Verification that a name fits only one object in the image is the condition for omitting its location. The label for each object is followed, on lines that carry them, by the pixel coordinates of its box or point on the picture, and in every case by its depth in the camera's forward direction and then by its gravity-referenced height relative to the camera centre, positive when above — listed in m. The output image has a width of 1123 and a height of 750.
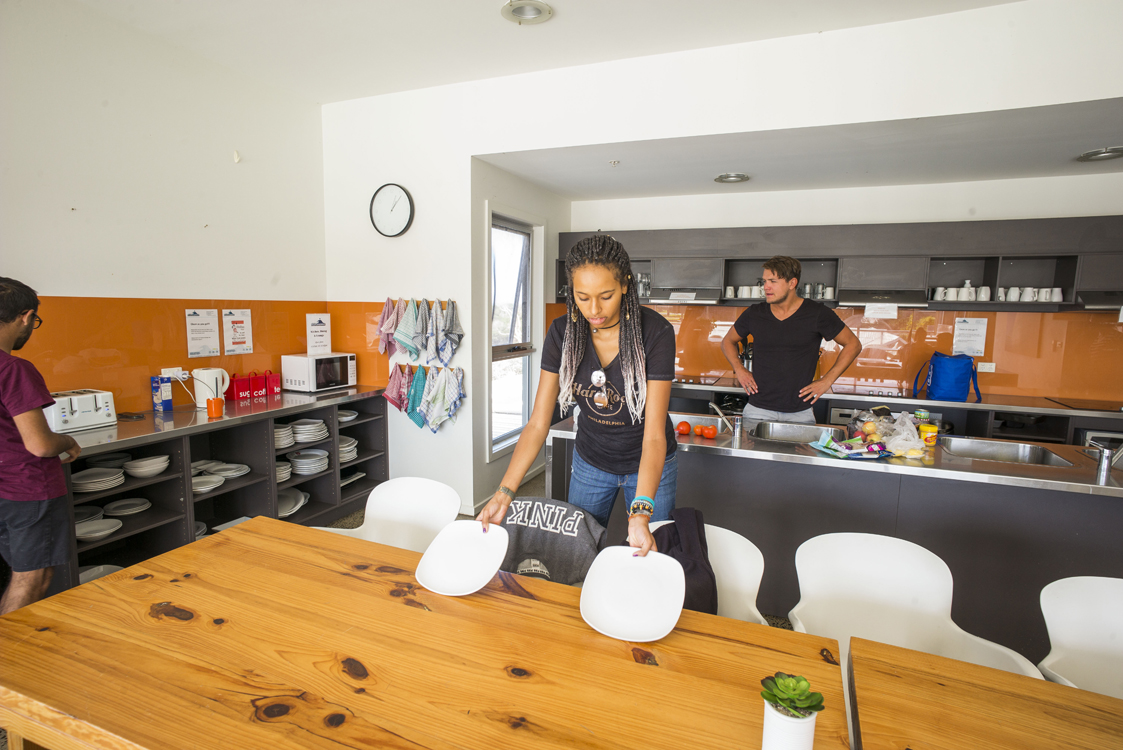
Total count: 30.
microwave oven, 3.70 -0.40
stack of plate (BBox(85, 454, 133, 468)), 2.68 -0.72
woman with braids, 1.70 -0.25
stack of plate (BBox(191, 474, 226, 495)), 2.86 -0.89
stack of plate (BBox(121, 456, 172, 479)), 2.60 -0.73
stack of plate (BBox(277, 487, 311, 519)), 3.45 -1.19
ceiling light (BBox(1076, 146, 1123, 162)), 3.43 +1.03
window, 4.44 -0.13
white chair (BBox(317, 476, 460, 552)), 1.98 -0.71
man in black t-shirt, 3.20 -0.19
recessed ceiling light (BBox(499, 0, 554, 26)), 2.63 +1.44
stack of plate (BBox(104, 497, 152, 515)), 2.65 -0.94
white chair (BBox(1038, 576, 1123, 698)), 1.36 -0.76
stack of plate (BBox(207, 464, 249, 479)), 3.07 -0.88
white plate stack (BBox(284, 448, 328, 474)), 3.53 -0.94
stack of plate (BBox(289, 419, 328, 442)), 3.46 -0.73
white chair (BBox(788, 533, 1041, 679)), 1.52 -0.77
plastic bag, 2.43 -0.54
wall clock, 3.89 +0.71
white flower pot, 0.81 -0.60
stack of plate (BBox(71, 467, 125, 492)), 2.38 -0.73
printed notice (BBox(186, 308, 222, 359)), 3.30 -0.14
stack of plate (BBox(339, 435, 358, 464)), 3.84 -0.94
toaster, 2.46 -0.46
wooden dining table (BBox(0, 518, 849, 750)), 0.96 -0.70
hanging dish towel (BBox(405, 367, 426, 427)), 3.91 -0.58
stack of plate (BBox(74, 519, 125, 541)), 2.42 -0.96
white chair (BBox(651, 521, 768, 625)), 1.63 -0.75
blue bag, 4.14 -0.43
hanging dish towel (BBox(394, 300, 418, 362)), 3.77 -0.10
